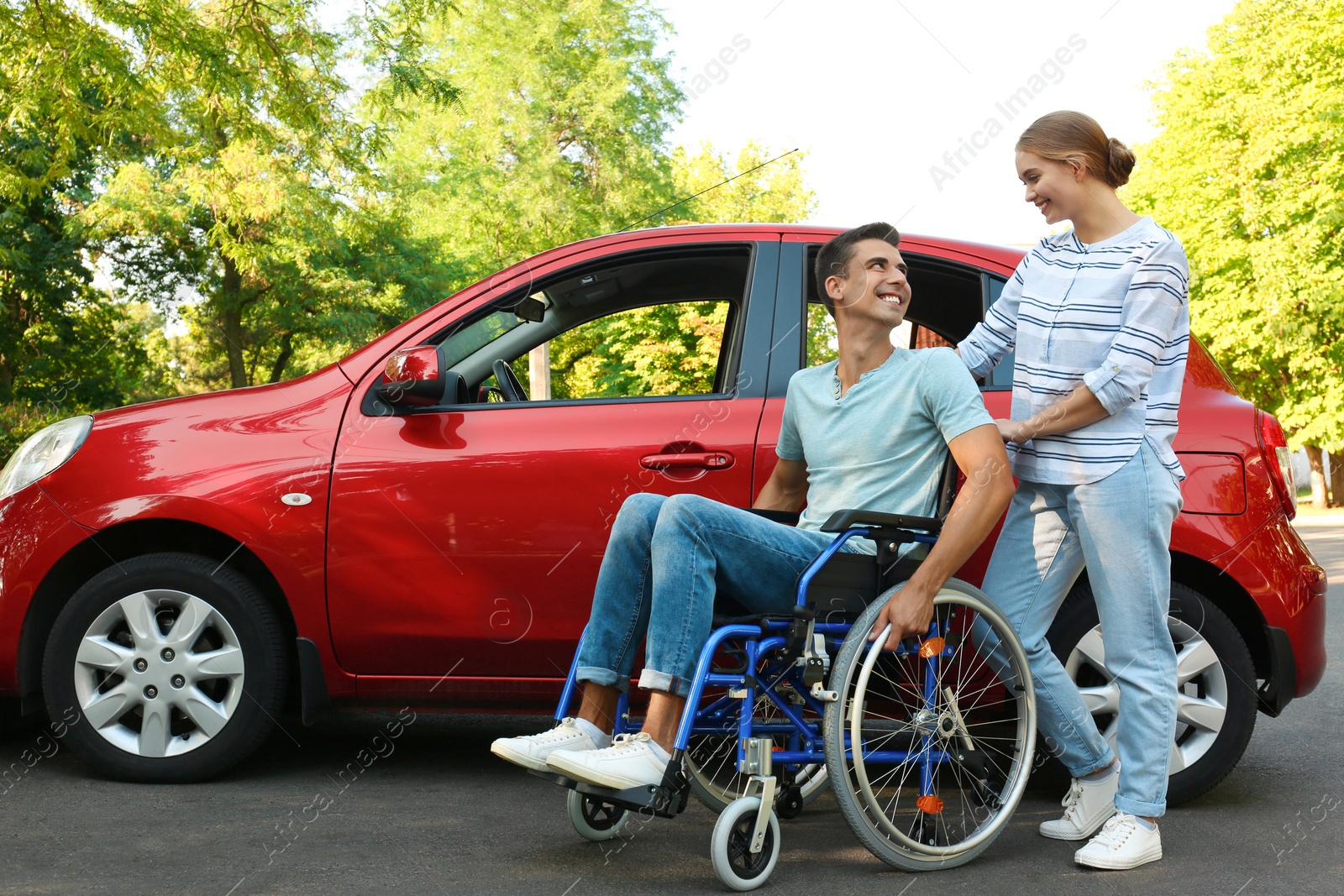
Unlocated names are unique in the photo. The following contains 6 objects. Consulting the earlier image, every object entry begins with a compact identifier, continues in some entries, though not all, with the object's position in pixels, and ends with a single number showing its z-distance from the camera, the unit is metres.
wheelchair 2.92
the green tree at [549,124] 20.56
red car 3.79
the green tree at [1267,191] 25.25
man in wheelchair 2.94
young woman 3.23
